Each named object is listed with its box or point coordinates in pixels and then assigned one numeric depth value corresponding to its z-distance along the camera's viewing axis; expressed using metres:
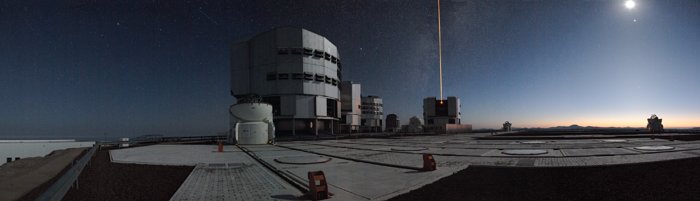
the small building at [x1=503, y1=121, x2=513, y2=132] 105.11
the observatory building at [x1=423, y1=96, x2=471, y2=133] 113.19
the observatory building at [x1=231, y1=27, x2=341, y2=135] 57.28
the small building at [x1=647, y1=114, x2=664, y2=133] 49.28
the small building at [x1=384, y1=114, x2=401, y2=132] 126.54
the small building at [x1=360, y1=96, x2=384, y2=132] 118.56
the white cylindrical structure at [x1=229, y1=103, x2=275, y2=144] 30.84
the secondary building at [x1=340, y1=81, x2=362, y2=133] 93.12
